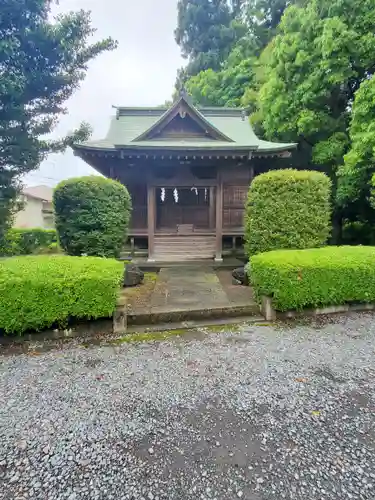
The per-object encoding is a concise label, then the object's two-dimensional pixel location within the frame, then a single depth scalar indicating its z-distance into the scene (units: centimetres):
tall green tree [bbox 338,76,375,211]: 695
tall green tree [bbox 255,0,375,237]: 812
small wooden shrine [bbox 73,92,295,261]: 764
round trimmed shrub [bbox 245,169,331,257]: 531
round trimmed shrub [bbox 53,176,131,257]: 527
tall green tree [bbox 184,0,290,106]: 1548
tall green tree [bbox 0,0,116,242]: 521
